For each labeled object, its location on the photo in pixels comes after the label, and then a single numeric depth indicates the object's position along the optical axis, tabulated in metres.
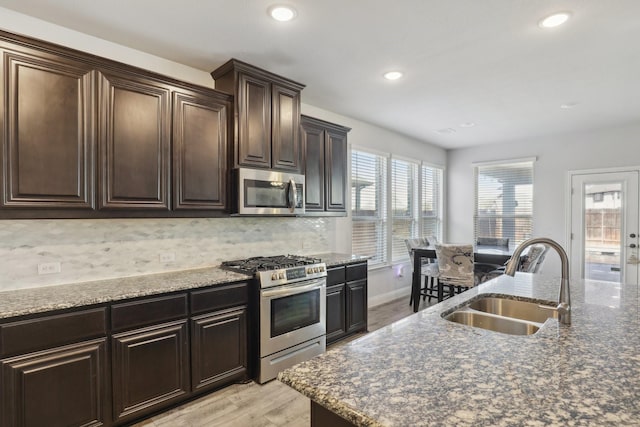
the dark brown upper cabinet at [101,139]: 1.96
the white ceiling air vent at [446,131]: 5.16
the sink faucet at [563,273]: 1.43
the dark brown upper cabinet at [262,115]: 2.92
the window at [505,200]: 5.75
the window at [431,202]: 6.09
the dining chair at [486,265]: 4.59
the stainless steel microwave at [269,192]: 2.90
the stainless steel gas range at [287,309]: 2.75
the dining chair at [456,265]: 4.16
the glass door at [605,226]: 4.87
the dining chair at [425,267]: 4.81
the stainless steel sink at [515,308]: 1.83
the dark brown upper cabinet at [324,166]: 3.63
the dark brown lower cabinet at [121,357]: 1.82
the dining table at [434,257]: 4.21
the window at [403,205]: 5.39
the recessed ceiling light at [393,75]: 3.14
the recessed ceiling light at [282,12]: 2.15
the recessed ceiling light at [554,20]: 2.20
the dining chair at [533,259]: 4.05
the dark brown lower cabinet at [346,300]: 3.44
